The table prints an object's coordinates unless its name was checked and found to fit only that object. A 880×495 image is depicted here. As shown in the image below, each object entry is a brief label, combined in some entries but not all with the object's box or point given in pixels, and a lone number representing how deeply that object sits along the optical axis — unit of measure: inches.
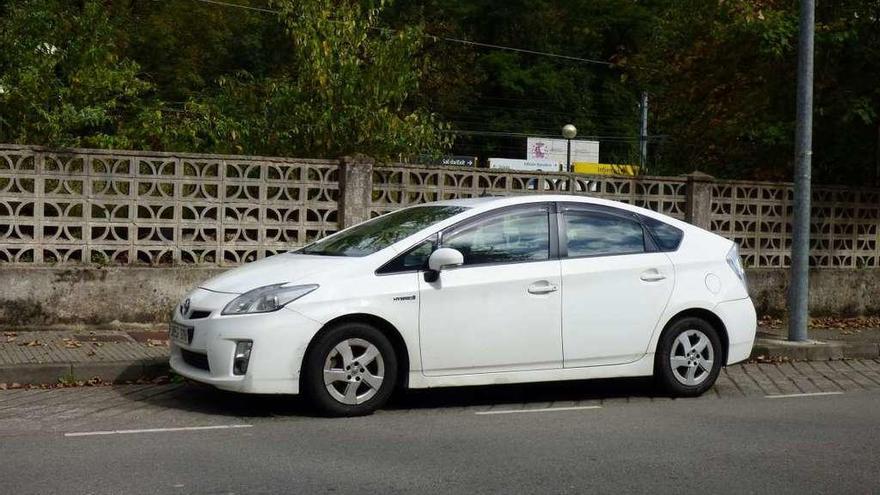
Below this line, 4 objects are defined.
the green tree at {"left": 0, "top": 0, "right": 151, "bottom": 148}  569.0
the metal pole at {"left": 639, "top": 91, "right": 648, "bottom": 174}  675.3
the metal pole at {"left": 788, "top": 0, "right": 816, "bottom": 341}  490.0
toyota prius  320.5
